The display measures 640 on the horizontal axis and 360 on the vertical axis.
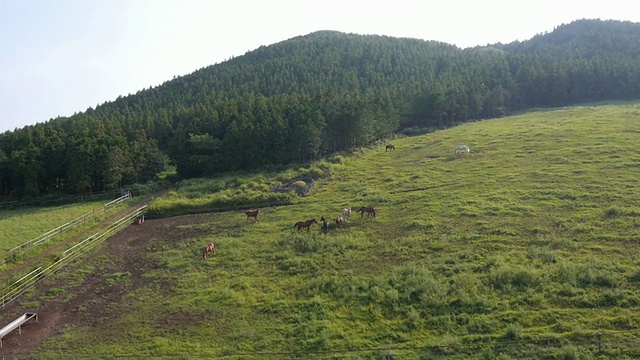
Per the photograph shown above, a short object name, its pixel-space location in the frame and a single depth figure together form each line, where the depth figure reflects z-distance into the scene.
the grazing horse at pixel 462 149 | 54.38
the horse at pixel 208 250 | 28.77
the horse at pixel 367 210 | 34.09
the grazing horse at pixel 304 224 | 32.25
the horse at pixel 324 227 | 31.71
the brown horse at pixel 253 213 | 37.19
